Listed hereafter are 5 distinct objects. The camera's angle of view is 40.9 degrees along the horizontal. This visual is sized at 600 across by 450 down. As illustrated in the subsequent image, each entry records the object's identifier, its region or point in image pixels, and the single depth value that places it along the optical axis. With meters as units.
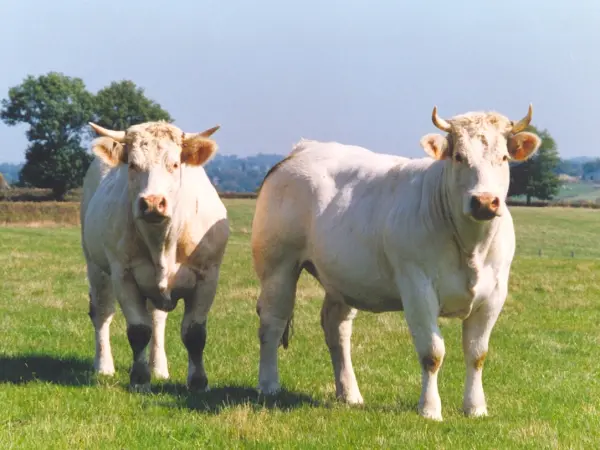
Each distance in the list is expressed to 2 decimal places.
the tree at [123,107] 79.88
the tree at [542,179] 87.91
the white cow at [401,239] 7.05
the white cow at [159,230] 7.78
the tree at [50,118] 76.69
